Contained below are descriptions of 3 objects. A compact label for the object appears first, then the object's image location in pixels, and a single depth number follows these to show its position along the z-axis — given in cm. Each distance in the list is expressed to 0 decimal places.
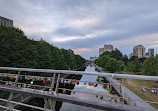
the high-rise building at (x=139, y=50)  16595
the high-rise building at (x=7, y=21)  4151
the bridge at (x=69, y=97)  220
